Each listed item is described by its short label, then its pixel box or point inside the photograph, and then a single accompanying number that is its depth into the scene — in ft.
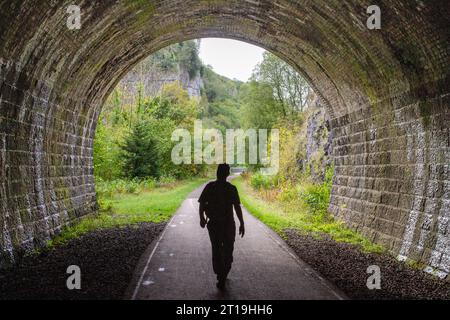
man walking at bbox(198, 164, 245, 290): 22.84
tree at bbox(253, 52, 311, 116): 137.28
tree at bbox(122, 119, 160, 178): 96.53
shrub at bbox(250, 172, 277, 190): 93.28
